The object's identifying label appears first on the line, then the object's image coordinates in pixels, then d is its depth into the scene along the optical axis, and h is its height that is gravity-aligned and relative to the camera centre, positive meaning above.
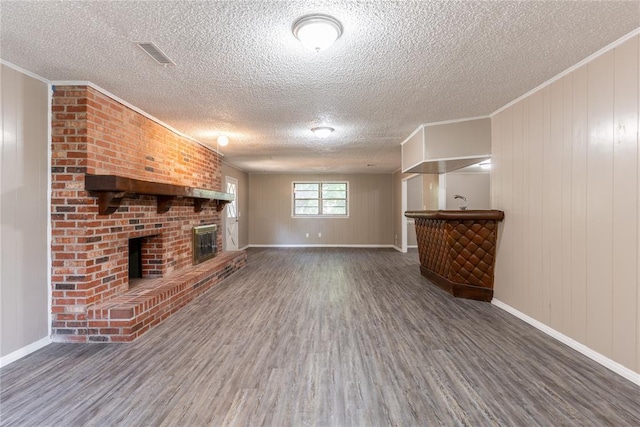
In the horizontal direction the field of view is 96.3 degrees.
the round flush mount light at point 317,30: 1.72 +1.13
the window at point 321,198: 8.97 +0.49
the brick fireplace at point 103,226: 2.50 -0.14
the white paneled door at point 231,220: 7.19 -0.18
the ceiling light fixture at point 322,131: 3.96 +1.15
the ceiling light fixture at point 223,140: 4.38 +1.14
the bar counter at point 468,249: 3.45 -0.44
